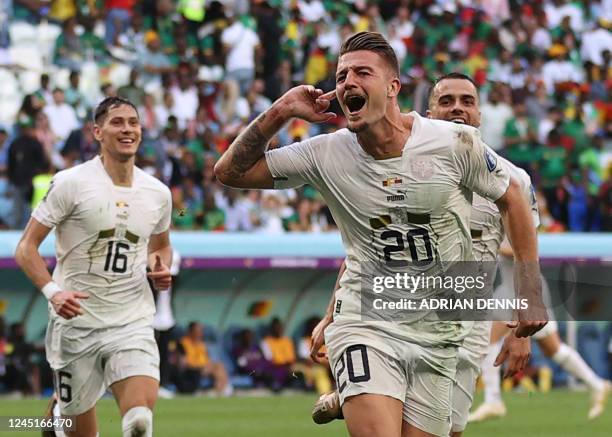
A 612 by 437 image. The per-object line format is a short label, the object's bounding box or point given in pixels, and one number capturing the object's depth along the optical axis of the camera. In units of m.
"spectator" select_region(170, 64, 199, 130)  23.61
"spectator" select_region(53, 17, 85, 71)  24.06
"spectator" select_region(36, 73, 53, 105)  22.57
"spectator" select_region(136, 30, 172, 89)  24.36
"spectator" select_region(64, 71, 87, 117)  22.72
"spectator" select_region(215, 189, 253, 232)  21.64
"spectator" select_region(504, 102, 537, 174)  24.20
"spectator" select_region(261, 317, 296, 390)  21.06
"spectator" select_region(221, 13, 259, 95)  25.05
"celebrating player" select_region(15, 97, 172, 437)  10.17
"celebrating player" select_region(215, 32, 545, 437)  7.57
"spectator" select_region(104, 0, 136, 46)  24.88
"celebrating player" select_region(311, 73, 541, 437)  9.59
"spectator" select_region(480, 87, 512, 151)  24.45
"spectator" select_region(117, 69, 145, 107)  22.91
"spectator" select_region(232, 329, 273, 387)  21.02
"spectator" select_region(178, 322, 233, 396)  20.61
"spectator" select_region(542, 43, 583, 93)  27.25
